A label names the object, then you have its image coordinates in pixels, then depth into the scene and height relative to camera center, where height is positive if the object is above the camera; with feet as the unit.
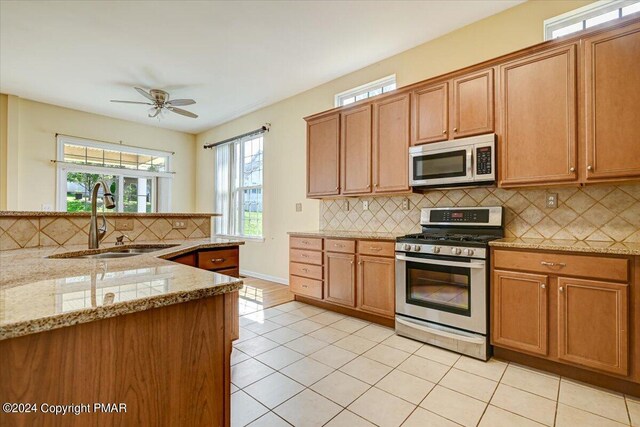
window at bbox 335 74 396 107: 11.88 +5.34
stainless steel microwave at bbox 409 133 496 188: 8.20 +1.57
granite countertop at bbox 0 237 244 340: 2.12 -0.70
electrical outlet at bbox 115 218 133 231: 7.78 -0.24
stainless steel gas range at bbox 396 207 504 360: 7.58 -1.82
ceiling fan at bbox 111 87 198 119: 13.53 +5.27
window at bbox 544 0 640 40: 7.59 +5.35
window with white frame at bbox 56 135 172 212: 16.70 +2.56
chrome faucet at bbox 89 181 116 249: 6.17 -0.15
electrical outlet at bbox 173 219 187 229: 8.93 -0.27
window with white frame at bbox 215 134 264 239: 17.44 +1.80
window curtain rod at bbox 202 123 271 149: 16.47 +4.77
